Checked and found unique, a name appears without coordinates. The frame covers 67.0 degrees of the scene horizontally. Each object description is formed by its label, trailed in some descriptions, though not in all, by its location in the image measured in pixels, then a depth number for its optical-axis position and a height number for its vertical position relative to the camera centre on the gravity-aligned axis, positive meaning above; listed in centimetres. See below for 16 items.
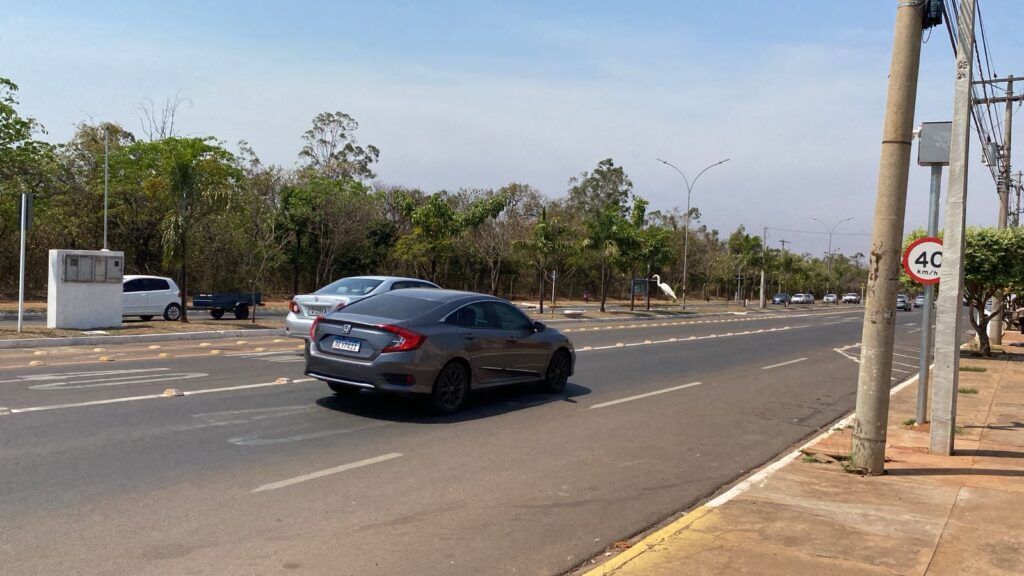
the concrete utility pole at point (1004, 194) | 2380 +339
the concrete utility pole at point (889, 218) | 707 +67
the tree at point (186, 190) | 2252 +221
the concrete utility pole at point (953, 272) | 826 +23
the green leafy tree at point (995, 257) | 2017 +100
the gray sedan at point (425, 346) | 898 -90
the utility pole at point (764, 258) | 6719 +249
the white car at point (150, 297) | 2412 -111
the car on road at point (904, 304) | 6975 -110
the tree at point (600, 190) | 7962 +940
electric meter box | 1900 -76
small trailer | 2655 -131
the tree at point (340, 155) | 6234 +963
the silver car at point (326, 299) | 1427 -55
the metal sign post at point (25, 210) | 1717 +106
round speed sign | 955 +40
